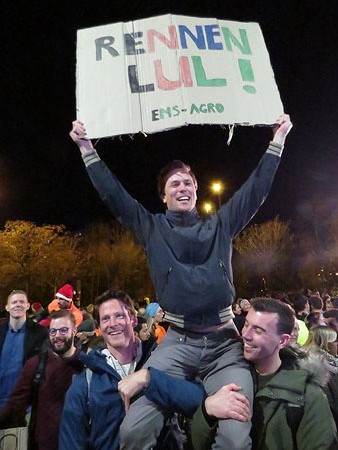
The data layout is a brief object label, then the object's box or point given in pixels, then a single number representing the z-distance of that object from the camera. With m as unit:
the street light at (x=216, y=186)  22.84
